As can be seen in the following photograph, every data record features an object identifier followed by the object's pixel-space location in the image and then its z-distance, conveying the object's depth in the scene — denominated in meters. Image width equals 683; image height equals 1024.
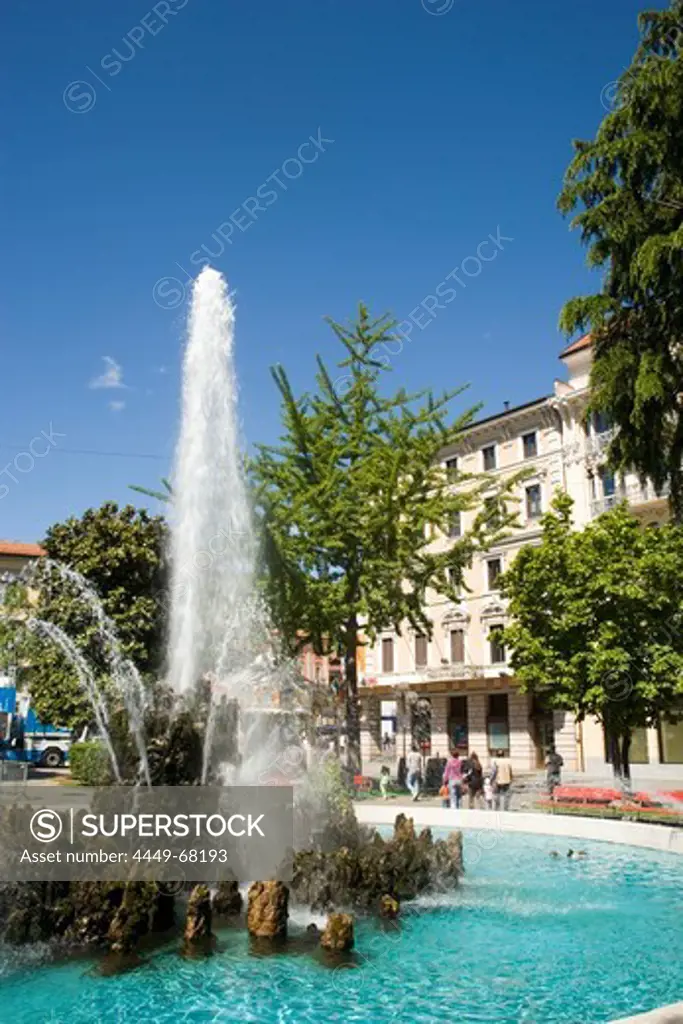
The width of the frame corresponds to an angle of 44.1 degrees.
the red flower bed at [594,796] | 17.94
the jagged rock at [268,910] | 8.15
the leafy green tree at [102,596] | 27.95
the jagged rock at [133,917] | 7.83
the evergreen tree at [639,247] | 13.80
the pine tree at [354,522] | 24.06
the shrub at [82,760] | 24.76
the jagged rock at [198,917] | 7.98
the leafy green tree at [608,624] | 20.75
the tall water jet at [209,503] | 18.70
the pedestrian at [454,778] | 18.98
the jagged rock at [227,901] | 9.12
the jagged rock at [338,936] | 7.75
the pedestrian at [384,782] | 22.61
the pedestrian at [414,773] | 22.25
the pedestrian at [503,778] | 19.66
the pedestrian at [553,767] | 22.05
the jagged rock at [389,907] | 9.32
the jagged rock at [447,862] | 10.90
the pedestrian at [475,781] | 20.25
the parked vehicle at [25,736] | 34.00
